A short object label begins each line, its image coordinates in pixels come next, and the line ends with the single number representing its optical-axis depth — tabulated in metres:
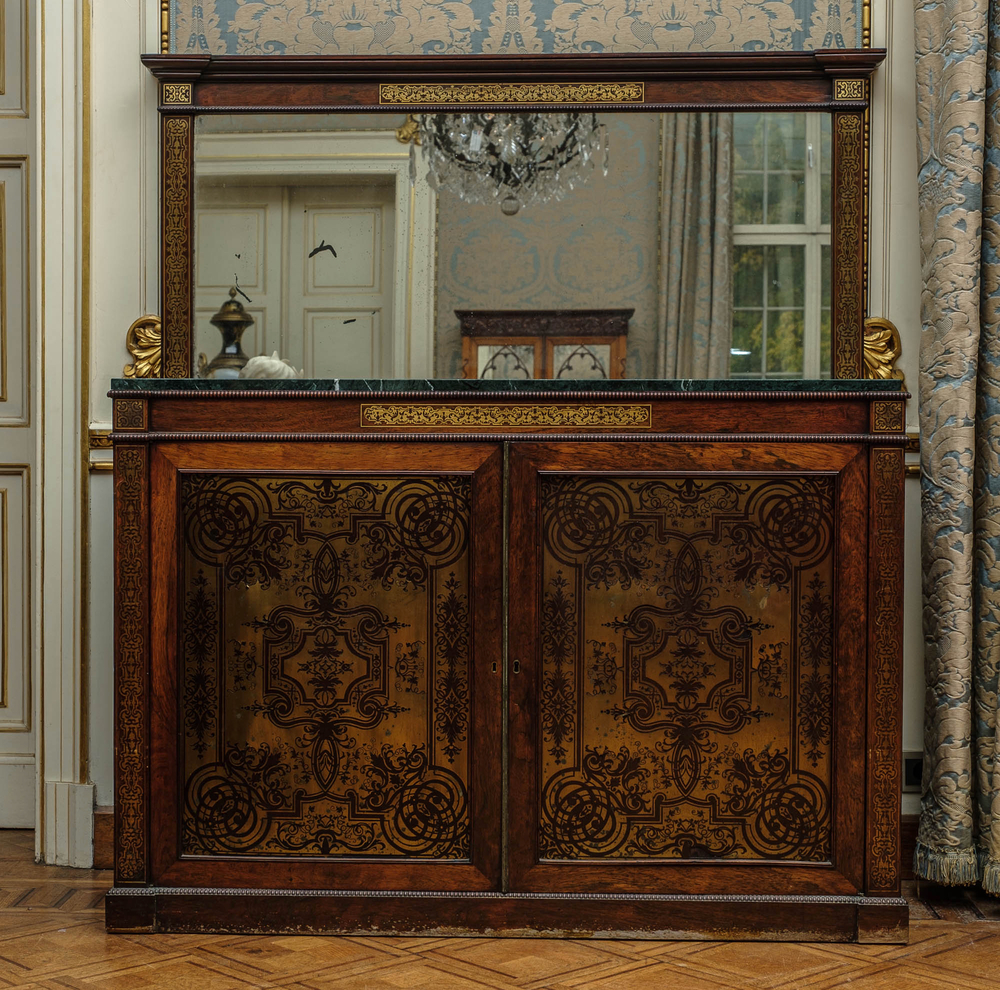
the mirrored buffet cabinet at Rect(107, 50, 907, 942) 2.34
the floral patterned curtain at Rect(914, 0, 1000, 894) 2.63
